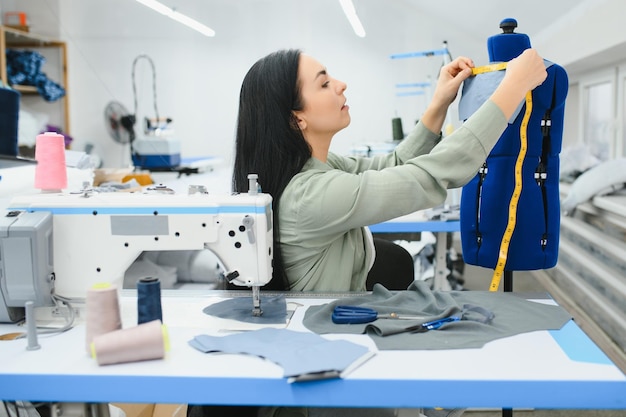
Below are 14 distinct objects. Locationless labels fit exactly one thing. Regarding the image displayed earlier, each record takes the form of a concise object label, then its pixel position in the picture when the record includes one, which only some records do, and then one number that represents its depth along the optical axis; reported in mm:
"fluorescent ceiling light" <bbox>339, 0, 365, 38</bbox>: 4556
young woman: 1348
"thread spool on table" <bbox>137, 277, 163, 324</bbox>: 1188
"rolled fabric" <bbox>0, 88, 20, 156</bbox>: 3012
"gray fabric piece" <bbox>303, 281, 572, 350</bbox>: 1150
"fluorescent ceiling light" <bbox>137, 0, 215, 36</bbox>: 4640
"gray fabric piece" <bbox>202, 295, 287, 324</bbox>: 1314
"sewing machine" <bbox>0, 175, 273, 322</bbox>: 1307
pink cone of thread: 1456
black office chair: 2299
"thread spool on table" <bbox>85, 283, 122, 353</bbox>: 1125
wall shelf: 5055
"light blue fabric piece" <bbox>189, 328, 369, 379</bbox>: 1004
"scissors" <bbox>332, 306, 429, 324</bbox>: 1255
